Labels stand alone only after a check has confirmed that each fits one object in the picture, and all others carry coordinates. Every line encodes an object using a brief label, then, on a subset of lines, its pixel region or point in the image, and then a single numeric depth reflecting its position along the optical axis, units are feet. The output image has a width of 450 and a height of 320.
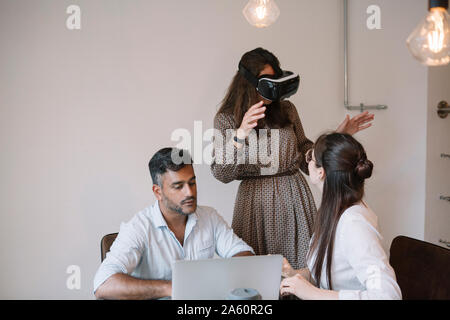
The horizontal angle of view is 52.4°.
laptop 3.99
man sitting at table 5.41
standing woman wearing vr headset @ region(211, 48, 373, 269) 6.56
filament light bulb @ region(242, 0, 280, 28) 5.12
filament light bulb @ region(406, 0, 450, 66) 3.46
